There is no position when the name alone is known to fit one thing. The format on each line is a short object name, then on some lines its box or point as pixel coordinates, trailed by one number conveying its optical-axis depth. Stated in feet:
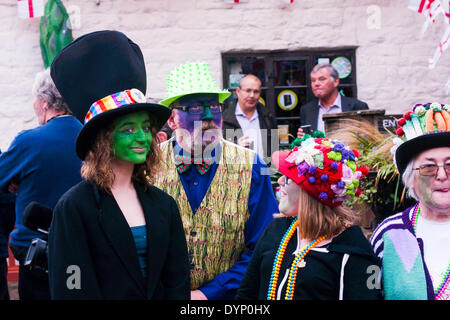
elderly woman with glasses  8.69
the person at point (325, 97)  20.12
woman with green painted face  7.31
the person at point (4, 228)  13.19
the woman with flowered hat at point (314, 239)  8.32
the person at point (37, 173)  11.35
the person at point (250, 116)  19.71
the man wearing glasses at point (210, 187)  10.18
